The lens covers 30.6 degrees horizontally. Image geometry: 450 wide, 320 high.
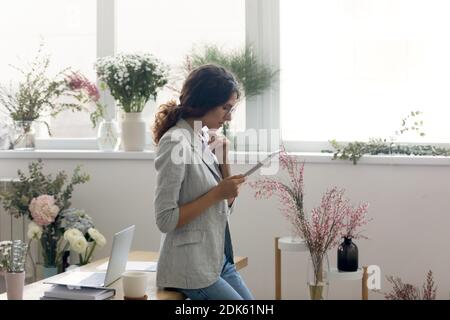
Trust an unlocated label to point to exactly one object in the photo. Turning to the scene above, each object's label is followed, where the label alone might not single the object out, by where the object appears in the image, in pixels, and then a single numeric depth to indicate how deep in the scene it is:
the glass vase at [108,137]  4.48
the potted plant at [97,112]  4.48
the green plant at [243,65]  4.33
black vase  3.67
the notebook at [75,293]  2.51
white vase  4.42
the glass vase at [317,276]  3.64
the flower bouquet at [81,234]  3.74
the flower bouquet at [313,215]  3.65
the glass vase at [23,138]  4.60
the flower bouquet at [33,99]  4.59
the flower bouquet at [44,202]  4.02
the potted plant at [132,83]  4.32
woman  2.63
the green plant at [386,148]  4.03
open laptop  2.63
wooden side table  3.65
